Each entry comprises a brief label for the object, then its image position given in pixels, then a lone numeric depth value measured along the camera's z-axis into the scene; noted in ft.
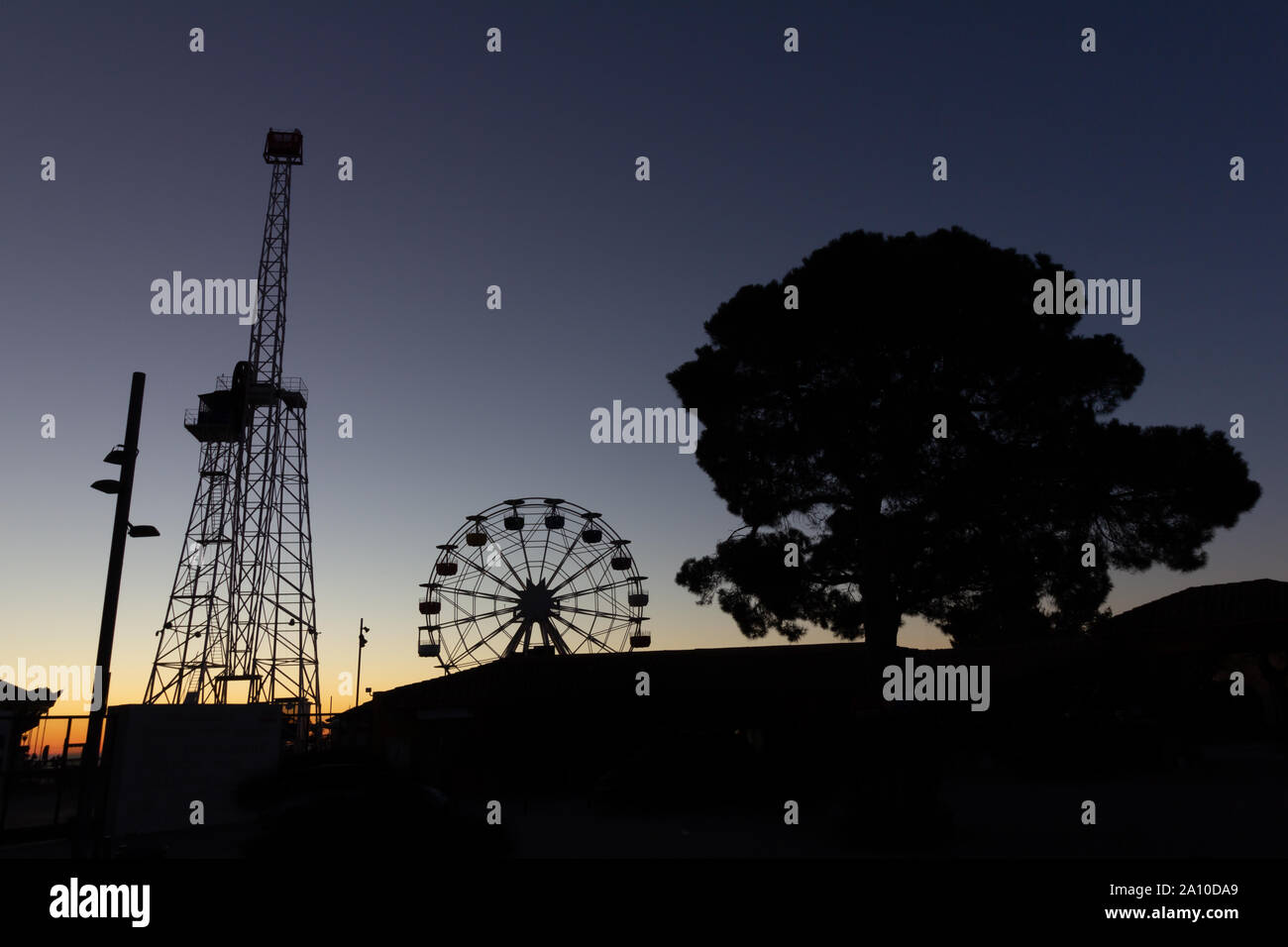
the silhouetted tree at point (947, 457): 65.51
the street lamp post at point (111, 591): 40.98
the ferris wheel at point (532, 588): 133.18
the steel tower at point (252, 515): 147.54
